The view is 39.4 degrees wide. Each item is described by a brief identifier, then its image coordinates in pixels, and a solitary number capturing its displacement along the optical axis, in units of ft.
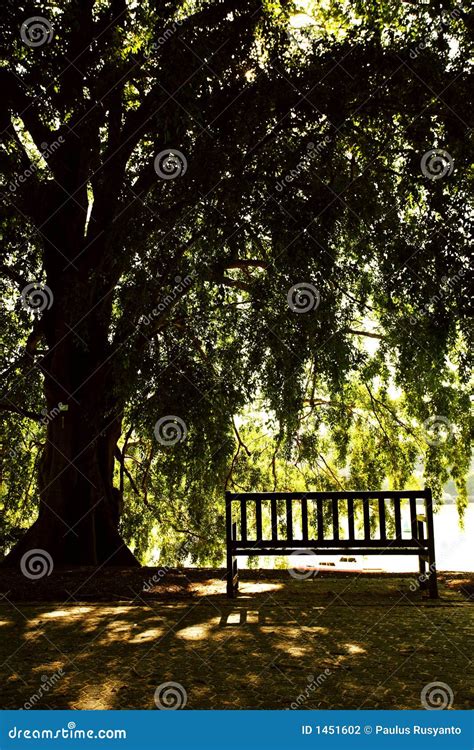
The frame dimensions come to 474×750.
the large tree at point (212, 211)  26.78
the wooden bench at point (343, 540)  22.38
